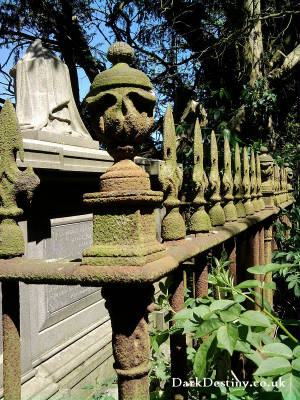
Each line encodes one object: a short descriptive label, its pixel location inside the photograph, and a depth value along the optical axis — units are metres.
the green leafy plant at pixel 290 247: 2.74
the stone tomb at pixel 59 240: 2.93
